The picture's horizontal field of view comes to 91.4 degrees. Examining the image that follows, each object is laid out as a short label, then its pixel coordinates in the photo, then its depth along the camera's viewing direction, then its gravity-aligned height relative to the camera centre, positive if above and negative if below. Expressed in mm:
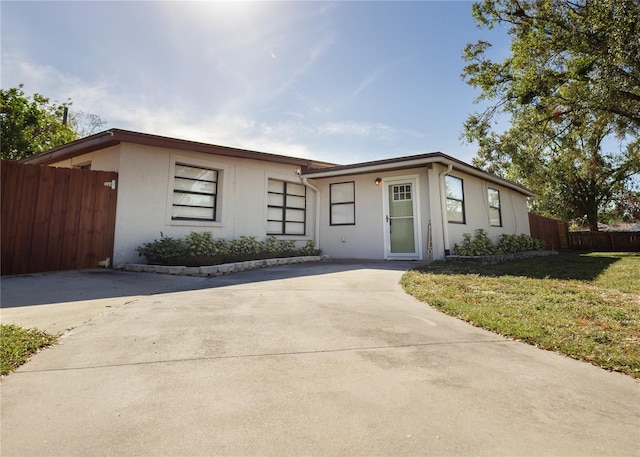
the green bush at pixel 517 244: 11625 +578
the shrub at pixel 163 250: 6809 +179
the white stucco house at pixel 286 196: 7480 +1846
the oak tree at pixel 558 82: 7500 +5315
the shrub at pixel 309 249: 9748 +281
